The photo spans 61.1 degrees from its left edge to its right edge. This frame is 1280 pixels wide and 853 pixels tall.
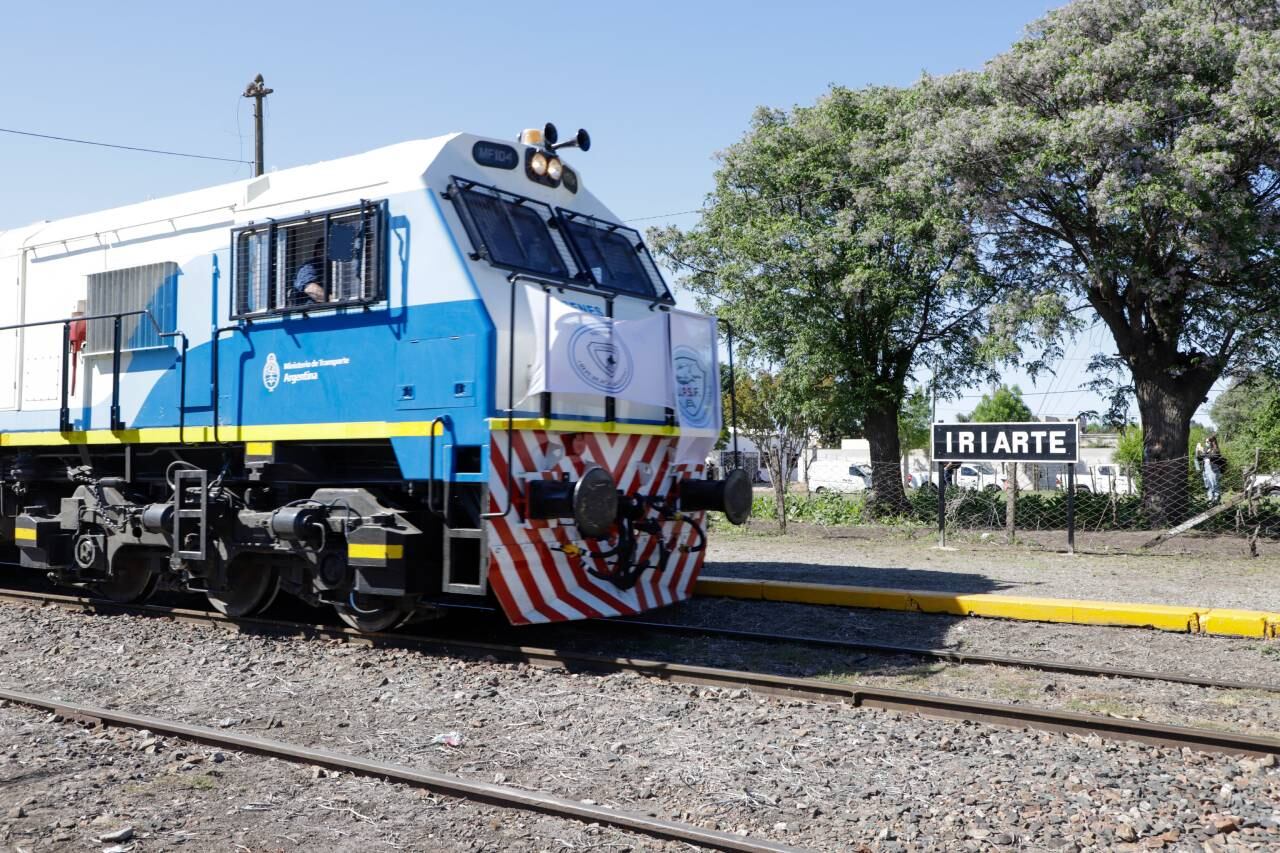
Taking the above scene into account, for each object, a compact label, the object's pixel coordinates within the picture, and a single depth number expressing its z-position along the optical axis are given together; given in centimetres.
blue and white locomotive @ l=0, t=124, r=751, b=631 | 774
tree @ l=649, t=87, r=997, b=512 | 2077
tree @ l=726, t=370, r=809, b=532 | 2013
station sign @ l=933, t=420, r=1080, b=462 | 1439
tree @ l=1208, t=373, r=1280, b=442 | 1938
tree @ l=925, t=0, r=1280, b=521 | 1628
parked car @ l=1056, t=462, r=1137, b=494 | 1916
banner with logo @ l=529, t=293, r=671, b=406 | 770
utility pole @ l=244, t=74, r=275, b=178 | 2447
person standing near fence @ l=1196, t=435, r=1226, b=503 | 1925
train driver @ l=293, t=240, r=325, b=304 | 843
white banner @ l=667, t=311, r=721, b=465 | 898
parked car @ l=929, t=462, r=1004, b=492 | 2233
